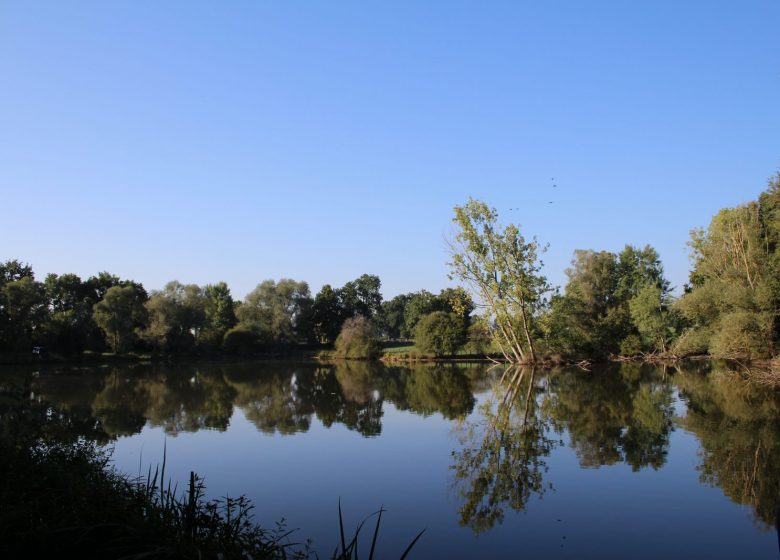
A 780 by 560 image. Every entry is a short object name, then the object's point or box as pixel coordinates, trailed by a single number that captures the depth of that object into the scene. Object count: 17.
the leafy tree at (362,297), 75.81
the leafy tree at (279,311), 62.78
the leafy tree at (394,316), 102.62
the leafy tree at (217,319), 59.53
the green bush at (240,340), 59.28
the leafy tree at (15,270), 54.34
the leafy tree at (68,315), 48.03
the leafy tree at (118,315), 50.84
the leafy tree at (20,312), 41.75
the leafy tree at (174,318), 54.09
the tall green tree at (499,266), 37.25
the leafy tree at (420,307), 73.25
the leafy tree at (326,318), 70.88
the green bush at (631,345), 46.97
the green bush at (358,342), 56.94
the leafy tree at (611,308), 44.56
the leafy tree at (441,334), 50.94
